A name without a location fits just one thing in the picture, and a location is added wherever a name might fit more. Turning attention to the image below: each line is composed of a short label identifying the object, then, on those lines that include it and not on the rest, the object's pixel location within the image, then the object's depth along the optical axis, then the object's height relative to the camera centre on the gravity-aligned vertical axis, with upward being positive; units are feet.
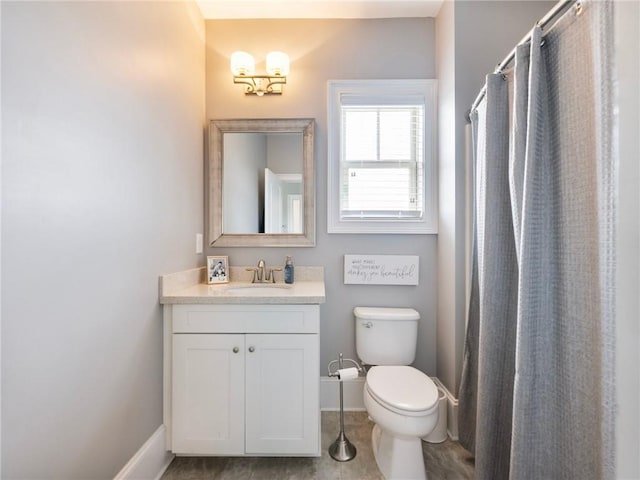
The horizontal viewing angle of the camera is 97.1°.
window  6.32 +1.86
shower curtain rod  2.64 +2.23
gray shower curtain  2.27 -0.15
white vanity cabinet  4.47 -2.26
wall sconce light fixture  5.97 +3.55
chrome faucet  6.13 -0.78
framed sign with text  6.25 -0.68
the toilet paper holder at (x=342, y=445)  4.84 -3.67
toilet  4.08 -2.39
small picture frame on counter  5.90 -0.66
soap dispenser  6.03 -0.71
